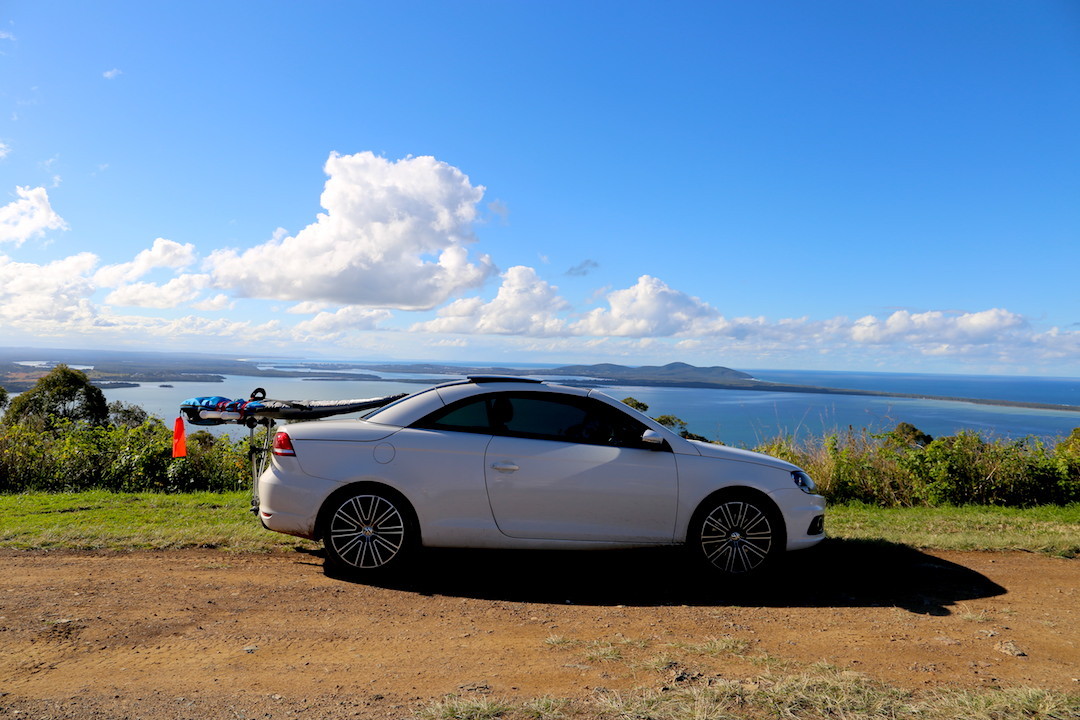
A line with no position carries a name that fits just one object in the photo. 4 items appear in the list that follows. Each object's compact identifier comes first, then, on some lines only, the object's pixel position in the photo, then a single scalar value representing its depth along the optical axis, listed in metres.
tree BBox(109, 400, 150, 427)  26.28
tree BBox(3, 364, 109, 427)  36.94
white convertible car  5.84
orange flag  6.80
